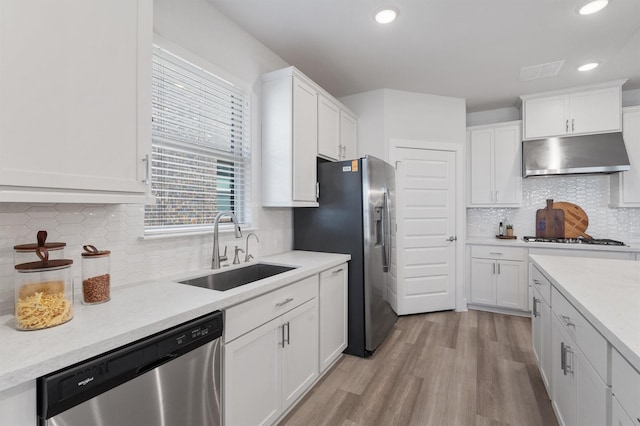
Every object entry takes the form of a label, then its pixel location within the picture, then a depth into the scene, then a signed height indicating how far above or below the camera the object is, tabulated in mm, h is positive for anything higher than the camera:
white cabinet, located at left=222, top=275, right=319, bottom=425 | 1449 -784
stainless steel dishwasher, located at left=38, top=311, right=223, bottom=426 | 872 -574
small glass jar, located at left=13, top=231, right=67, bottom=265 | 1086 -125
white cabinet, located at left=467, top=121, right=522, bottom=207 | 3943 +641
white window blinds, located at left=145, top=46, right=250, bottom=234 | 1837 +459
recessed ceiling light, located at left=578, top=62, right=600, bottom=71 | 3000 +1477
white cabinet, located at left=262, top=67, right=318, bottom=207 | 2492 +633
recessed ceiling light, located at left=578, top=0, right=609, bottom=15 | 2103 +1468
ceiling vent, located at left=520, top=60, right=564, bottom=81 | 3021 +1475
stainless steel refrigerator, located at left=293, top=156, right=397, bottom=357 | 2600 -170
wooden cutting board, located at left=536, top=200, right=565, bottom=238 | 3918 -126
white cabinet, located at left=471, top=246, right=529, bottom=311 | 3656 -809
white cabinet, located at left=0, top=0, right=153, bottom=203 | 976 +427
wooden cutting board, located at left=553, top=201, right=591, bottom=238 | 3820 -98
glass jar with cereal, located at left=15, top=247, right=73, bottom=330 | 1013 -278
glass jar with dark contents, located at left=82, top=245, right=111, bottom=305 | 1259 -264
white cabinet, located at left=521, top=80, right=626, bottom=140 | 3434 +1202
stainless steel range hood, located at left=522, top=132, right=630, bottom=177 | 3377 +670
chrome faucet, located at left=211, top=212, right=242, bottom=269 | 1988 -180
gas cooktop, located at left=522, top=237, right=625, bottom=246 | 3387 -337
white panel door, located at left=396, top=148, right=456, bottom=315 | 3684 -202
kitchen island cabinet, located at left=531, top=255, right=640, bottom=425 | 958 -501
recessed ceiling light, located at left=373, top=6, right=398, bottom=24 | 2207 +1493
